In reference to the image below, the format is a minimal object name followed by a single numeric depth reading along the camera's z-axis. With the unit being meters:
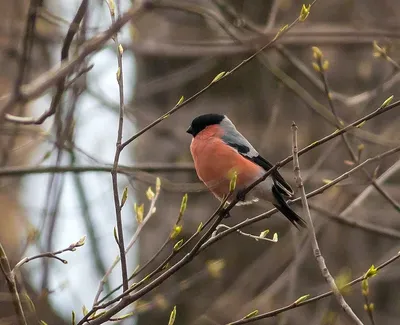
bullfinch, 6.60
